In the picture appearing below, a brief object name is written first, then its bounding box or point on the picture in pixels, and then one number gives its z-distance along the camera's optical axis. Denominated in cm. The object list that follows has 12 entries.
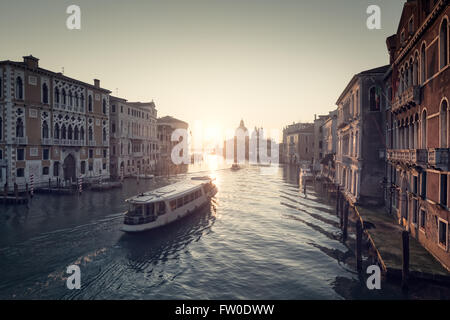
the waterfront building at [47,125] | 3388
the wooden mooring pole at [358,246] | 1594
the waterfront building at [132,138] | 5562
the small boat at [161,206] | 2125
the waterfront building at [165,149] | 7800
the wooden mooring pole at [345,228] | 2027
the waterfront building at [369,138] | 2622
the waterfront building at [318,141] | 7969
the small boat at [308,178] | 5059
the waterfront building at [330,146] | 4947
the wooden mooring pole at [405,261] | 1254
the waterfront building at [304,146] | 9250
